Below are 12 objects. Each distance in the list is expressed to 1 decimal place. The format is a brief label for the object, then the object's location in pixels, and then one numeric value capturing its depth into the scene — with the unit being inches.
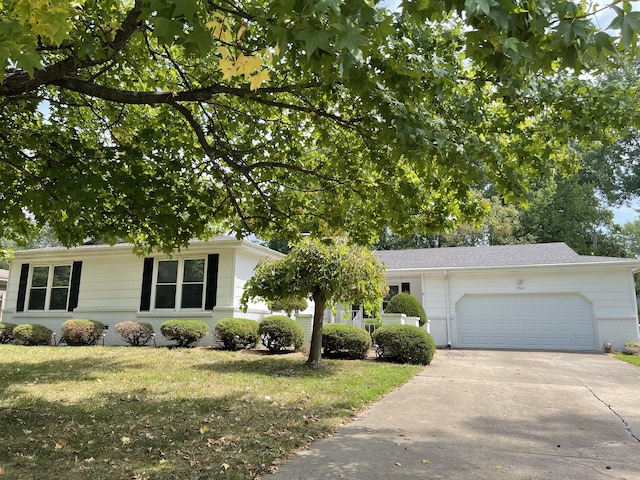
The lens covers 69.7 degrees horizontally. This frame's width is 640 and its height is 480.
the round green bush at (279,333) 528.1
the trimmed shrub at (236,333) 545.0
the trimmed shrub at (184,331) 563.4
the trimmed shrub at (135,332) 591.5
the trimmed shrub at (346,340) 491.8
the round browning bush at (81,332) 600.7
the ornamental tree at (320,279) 407.2
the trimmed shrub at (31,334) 605.9
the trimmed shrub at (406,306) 636.1
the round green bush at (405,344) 466.3
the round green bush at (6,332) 631.8
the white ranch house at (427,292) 631.8
